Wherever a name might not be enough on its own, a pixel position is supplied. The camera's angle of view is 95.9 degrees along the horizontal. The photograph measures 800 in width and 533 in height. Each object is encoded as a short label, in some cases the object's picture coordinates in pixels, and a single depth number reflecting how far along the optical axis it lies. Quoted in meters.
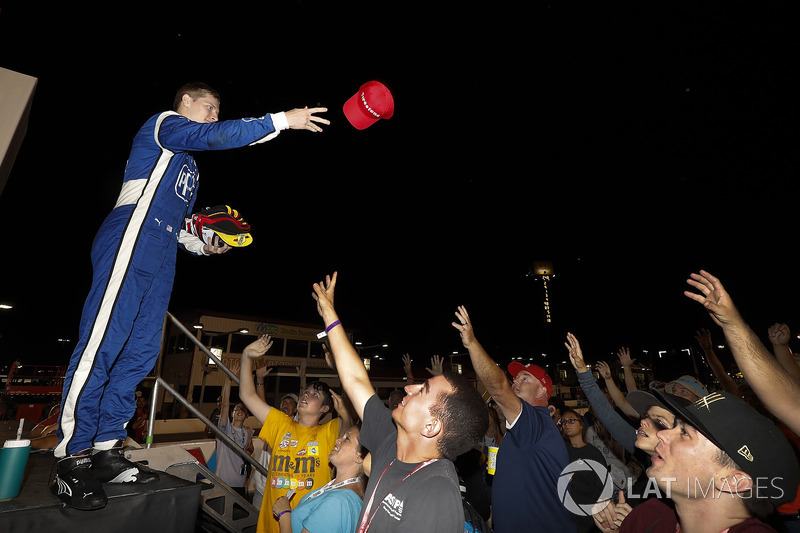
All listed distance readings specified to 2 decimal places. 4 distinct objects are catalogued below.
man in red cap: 2.76
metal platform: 1.66
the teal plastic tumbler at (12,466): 1.74
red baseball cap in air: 2.98
